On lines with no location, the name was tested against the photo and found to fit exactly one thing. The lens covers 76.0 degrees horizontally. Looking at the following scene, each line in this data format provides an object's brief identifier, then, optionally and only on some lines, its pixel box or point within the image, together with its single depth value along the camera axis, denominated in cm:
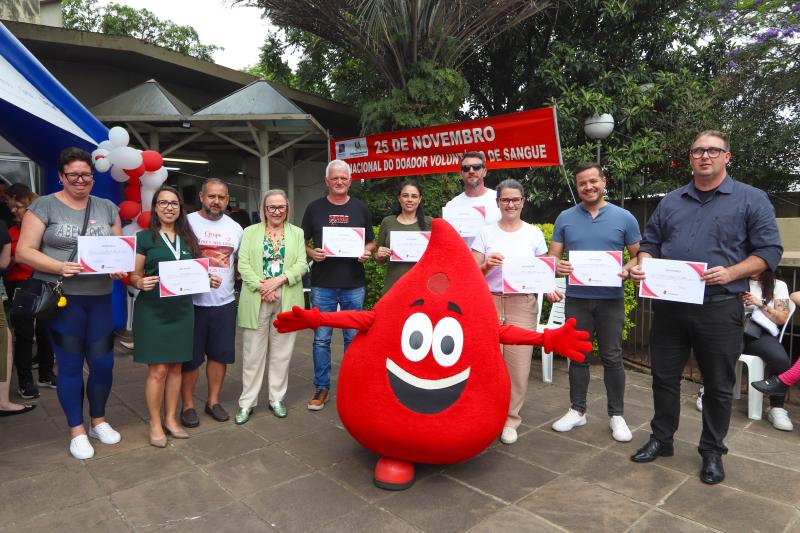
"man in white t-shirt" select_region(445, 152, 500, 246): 390
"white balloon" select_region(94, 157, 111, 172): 445
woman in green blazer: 391
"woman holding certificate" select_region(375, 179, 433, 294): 401
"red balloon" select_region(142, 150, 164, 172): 483
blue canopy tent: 377
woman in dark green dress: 347
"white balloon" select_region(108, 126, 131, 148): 466
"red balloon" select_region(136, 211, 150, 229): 445
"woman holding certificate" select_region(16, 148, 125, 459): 318
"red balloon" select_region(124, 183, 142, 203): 506
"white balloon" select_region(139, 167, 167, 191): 504
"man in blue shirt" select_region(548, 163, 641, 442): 357
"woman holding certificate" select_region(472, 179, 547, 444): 358
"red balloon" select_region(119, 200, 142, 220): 489
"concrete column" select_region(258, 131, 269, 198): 942
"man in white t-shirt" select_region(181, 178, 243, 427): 383
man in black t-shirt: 413
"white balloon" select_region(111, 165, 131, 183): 463
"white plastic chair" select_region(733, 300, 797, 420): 413
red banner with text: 769
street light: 910
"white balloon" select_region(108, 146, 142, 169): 449
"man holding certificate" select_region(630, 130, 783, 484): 291
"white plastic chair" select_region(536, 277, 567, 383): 517
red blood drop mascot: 279
